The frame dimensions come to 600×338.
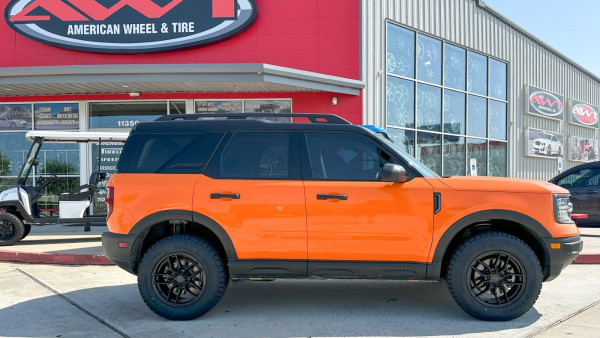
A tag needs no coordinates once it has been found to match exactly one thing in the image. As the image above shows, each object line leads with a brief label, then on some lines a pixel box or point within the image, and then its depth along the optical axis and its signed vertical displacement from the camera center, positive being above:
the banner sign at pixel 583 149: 24.81 +0.89
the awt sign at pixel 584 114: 24.86 +2.69
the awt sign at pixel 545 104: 21.30 +2.80
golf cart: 9.58 -0.64
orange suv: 4.68 -0.47
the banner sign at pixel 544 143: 21.06 +1.02
